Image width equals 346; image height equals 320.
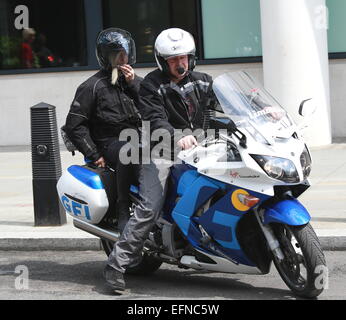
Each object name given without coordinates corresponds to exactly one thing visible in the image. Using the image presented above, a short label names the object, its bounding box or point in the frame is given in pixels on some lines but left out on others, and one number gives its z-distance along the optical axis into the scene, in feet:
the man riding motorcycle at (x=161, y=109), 40.32
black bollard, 56.03
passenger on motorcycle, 44.11
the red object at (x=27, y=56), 99.71
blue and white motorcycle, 37.22
